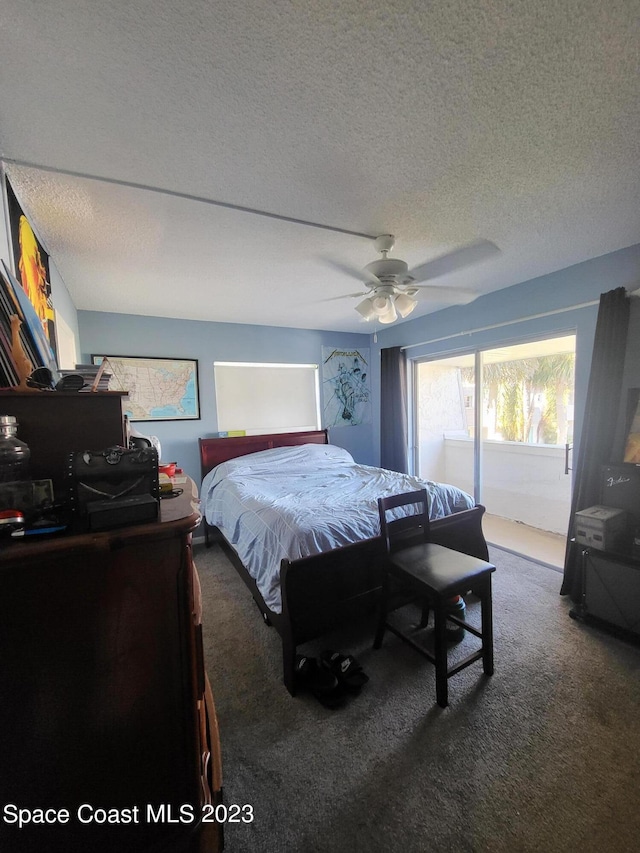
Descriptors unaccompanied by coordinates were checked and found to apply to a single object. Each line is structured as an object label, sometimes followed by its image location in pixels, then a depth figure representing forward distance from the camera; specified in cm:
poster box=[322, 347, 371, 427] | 450
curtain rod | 257
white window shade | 397
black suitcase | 78
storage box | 213
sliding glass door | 347
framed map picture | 340
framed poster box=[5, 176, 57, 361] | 148
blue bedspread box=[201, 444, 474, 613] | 200
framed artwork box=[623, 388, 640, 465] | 225
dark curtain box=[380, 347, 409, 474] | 429
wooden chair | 161
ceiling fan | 204
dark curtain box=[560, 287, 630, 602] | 230
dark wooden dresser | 73
